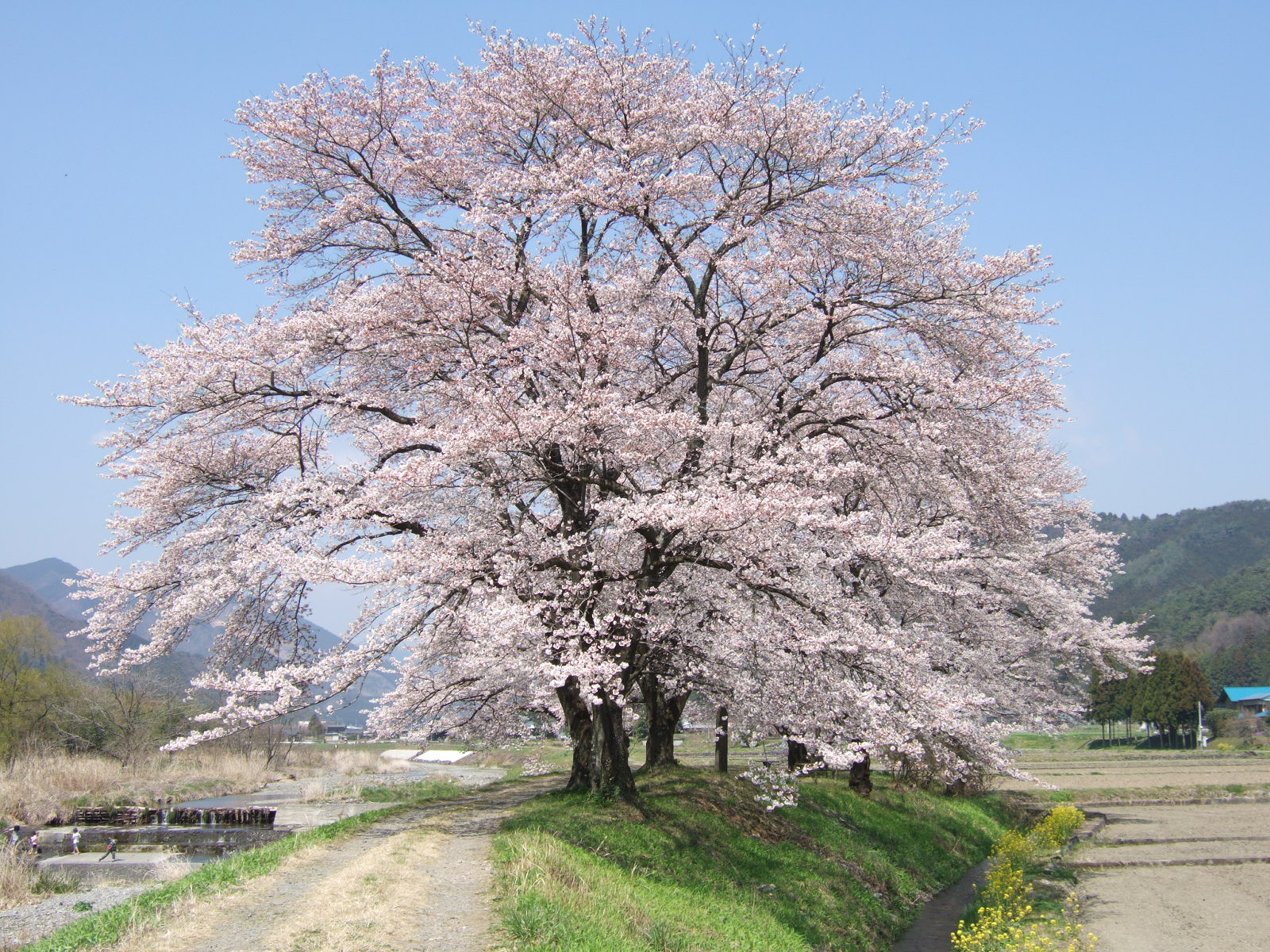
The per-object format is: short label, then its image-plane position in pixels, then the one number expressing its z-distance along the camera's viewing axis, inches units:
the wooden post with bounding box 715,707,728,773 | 935.8
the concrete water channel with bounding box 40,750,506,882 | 873.5
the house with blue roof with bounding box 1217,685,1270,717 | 3907.5
